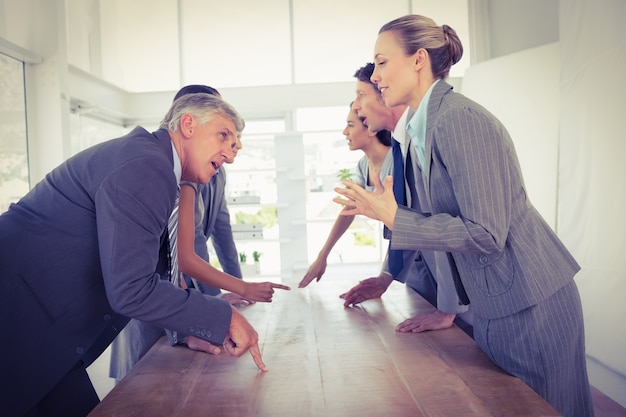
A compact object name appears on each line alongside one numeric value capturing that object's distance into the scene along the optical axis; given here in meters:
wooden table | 1.02
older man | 1.17
